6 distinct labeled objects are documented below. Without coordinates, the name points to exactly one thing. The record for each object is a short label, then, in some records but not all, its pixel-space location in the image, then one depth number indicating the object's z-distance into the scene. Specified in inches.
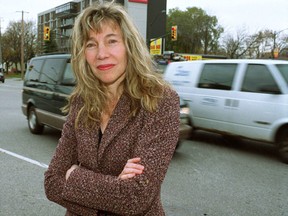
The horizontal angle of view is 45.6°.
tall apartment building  2135.8
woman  55.4
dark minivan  274.1
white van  240.2
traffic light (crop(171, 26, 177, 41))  1203.6
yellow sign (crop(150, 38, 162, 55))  1674.5
